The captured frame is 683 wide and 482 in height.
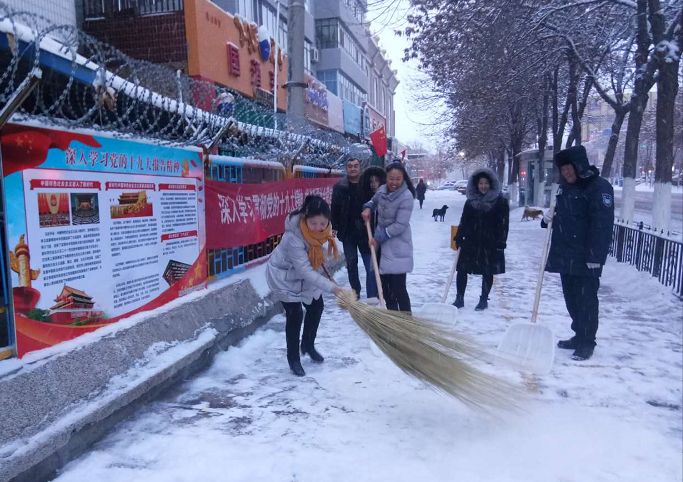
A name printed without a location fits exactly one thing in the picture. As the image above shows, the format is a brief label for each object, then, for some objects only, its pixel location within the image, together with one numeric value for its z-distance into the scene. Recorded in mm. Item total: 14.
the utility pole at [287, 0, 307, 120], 7555
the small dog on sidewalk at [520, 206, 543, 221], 17359
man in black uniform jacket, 3879
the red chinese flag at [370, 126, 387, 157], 11692
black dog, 18403
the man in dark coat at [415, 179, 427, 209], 25781
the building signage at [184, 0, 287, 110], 10312
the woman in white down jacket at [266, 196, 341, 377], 3413
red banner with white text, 4820
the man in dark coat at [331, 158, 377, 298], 5406
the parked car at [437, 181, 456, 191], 68412
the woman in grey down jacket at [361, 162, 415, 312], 4348
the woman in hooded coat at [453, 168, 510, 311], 5254
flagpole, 12469
